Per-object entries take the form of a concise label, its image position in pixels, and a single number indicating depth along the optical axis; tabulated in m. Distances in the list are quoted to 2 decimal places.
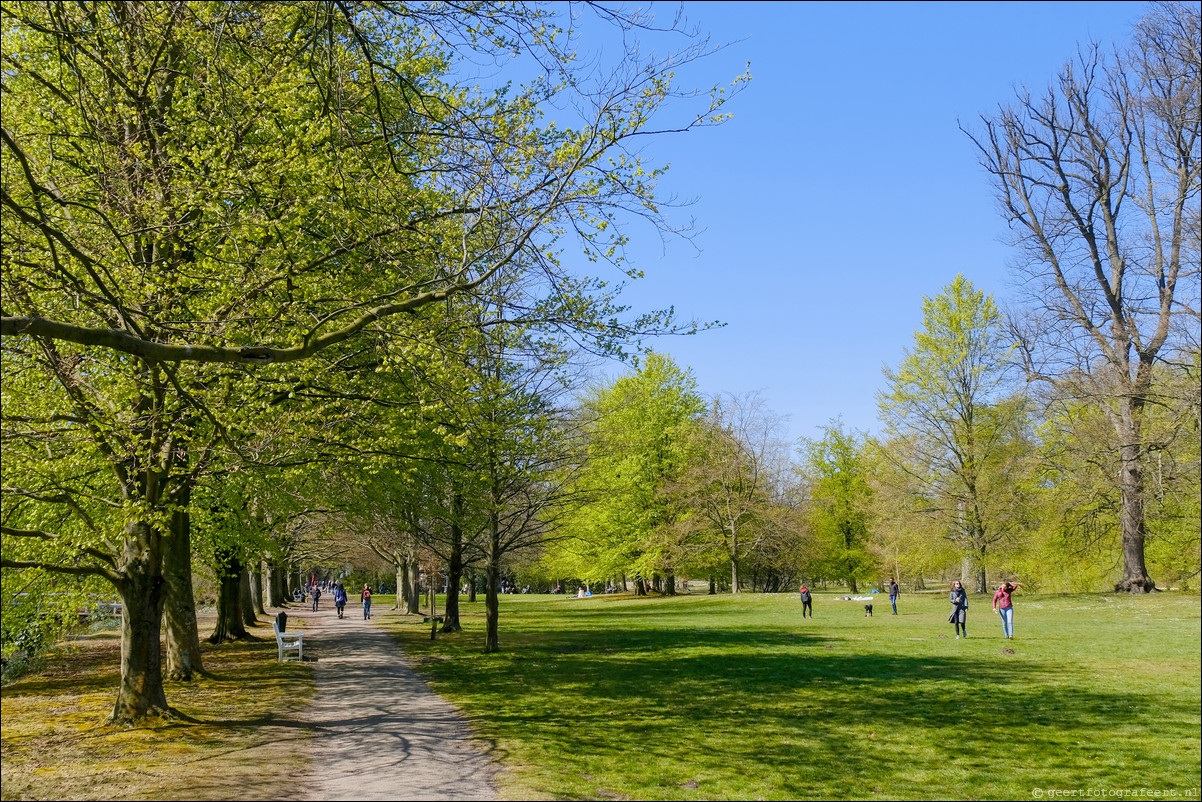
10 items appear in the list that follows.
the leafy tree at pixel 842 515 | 53.56
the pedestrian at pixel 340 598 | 39.23
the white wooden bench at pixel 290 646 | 19.11
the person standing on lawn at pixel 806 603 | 31.69
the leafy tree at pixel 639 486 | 50.44
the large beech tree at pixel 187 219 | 8.63
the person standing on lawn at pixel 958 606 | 21.89
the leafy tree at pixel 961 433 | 39.22
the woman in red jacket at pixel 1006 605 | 20.81
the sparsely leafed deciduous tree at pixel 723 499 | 49.28
